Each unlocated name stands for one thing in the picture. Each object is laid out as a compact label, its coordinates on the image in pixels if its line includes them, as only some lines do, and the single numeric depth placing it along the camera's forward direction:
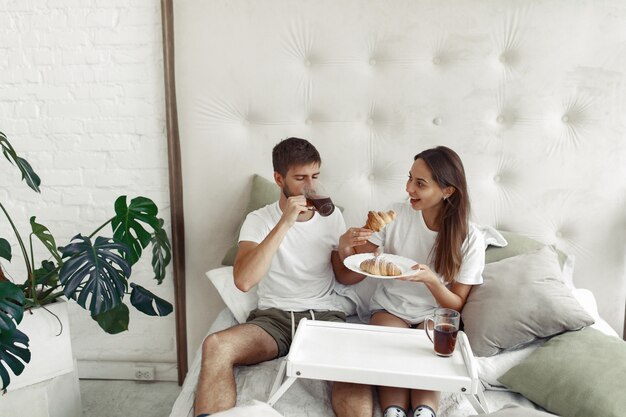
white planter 1.80
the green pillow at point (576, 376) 1.38
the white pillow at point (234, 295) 2.01
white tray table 1.38
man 1.68
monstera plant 1.58
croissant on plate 1.66
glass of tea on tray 1.45
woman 1.79
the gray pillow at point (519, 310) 1.66
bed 2.03
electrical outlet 2.48
